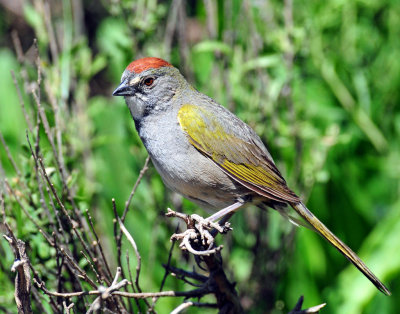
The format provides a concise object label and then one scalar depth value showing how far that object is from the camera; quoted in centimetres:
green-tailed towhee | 559
